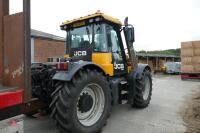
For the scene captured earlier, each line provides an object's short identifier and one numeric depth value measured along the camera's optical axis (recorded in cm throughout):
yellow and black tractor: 261
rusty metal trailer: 177
